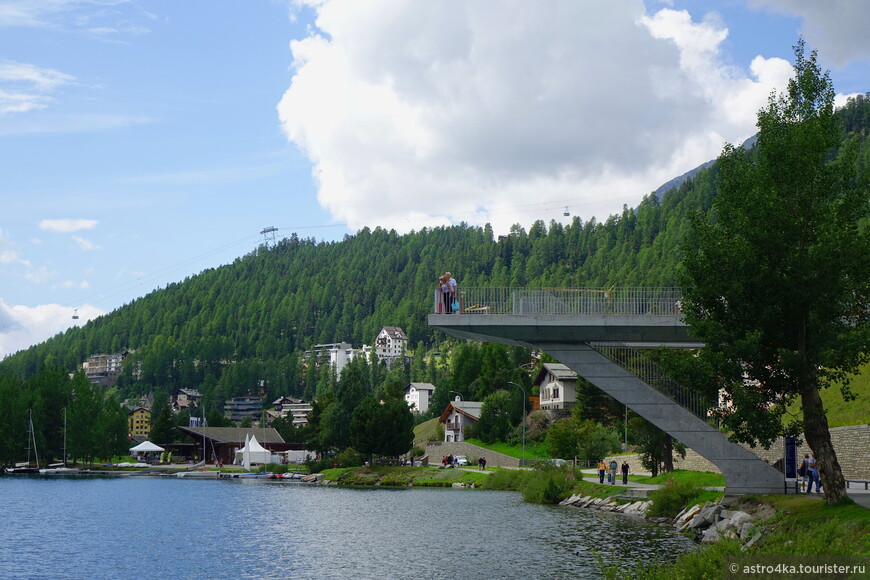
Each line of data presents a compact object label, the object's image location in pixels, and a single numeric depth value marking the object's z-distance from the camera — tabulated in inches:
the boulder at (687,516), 1676.9
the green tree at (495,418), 4414.4
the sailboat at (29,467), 5216.5
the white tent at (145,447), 5531.5
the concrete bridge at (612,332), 1673.2
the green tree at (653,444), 2500.0
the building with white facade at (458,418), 4921.3
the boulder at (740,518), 1385.3
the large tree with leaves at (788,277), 1253.7
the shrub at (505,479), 3127.5
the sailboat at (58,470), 5049.2
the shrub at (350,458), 4352.9
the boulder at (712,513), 1529.2
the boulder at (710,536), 1373.5
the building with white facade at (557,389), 4616.1
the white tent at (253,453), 5310.0
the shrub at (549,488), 2461.9
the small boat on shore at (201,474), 4985.2
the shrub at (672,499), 1844.2
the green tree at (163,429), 6294.3
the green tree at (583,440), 3161.9
